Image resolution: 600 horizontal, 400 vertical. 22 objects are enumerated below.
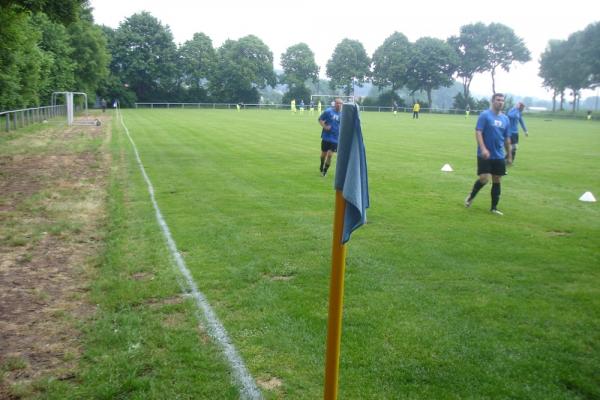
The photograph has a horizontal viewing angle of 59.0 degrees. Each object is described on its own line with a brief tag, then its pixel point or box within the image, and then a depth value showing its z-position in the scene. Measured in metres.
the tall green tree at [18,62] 19.77
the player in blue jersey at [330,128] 13.77
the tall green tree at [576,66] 80.31
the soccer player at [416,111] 56.53
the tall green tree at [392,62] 91.88
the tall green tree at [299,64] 97.00
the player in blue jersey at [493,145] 9.80
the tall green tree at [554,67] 87.22
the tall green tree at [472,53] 94.19
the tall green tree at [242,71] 85.62
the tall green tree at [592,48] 76.81
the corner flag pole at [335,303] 2.92
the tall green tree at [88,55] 56.81
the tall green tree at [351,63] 97.00
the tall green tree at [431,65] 90.81
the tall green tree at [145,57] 79.06
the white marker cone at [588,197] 11.24
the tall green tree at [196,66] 83.31
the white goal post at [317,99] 90.47
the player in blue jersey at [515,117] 16.61
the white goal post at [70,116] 33.59
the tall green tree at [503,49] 94.00
